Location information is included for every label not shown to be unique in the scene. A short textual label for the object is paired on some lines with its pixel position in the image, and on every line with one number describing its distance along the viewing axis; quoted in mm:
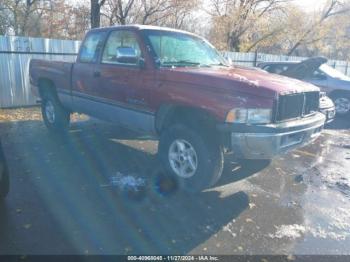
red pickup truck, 3738
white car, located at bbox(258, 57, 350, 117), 9945
